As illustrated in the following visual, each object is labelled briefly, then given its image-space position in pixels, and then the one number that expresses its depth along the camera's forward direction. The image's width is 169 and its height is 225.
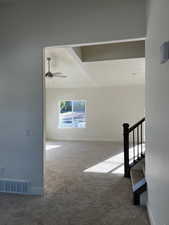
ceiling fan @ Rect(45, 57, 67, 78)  5.22
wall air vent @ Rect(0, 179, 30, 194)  3.11
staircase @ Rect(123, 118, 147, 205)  3.28
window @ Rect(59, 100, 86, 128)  9.33
